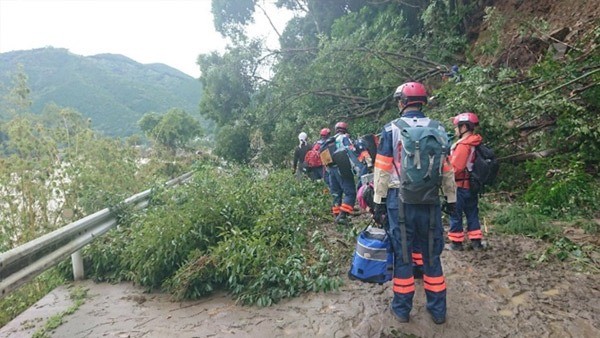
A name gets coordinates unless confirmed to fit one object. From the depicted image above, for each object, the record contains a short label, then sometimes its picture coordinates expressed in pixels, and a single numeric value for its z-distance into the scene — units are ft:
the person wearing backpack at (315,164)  28.73
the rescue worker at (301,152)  31.78
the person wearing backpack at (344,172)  20.65
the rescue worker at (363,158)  18.66
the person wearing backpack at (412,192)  9.98
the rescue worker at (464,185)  14.88
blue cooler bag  10.64
